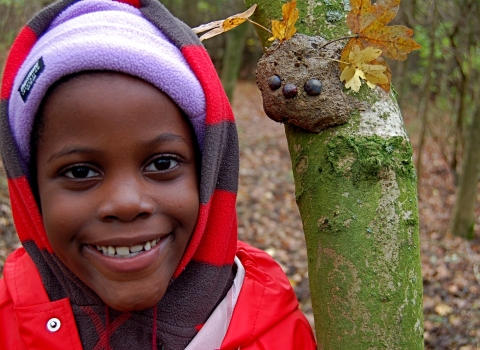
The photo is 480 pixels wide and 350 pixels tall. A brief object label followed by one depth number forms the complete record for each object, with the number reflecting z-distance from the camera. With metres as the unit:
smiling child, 0.60
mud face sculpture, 0.61
